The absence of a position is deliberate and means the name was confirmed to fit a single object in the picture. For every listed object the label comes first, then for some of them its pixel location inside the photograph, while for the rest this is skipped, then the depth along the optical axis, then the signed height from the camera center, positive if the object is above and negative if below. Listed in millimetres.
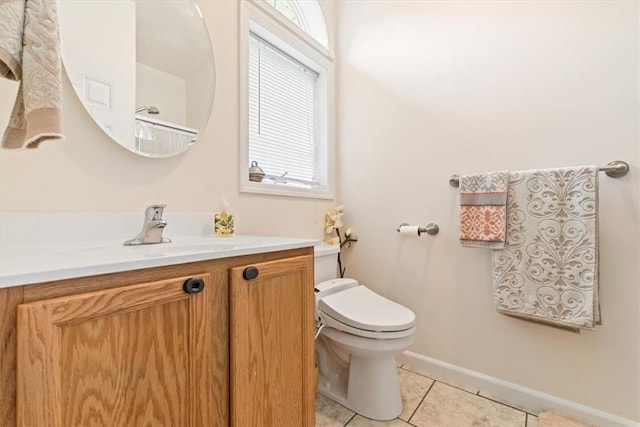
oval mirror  941 +535
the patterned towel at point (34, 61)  546 +293
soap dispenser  1206 -63
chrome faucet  905 -52
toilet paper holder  1562 -101
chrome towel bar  1098 +170
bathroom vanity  446 -269
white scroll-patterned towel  1101 -163
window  1489 +693
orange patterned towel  1279 +10
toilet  1160 -583
